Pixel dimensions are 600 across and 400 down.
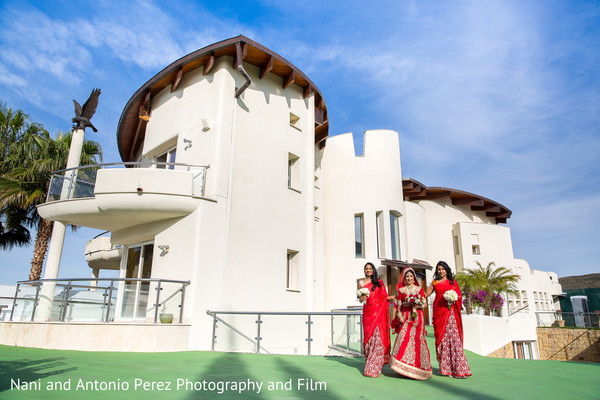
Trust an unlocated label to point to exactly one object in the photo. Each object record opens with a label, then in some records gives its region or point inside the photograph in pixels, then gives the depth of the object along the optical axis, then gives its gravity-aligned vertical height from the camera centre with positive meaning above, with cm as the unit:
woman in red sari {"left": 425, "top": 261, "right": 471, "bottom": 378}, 604 -24
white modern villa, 1002 +248
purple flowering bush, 2003 +50
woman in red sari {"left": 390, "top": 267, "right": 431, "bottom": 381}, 577 -37
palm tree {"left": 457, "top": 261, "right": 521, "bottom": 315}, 2442 +185
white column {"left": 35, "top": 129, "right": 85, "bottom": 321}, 1048 +158
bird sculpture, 1430 +673
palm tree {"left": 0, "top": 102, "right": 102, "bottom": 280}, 1617 +551
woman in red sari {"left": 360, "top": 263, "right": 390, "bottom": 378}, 614 -23
